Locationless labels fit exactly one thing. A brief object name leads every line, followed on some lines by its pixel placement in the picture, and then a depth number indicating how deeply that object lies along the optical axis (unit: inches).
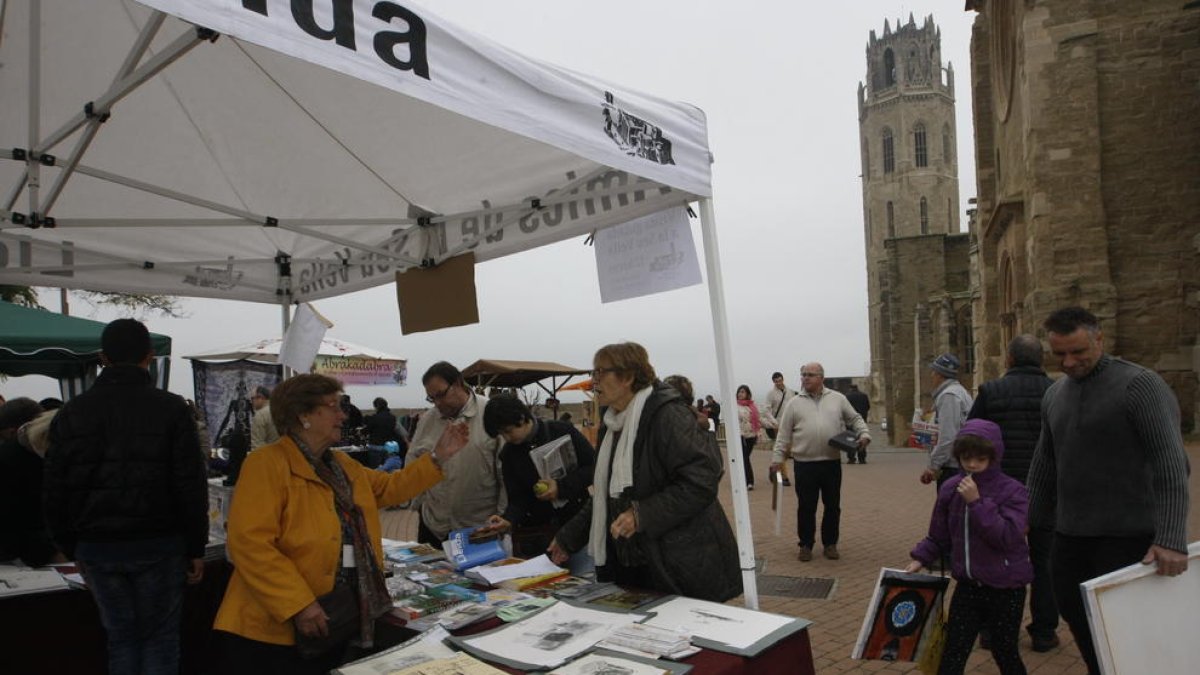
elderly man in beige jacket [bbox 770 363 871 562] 284.0
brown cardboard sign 193.3
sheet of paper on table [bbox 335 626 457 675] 91.4
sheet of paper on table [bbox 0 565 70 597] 136.2
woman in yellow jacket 97.2
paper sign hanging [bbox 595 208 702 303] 155.0
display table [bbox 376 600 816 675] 92.3
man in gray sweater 118.6
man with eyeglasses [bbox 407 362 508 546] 168.2
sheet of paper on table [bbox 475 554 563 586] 132.6
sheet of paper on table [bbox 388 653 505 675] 89.7
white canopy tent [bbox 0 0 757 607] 100.7
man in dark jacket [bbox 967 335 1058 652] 181.5
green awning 299.0
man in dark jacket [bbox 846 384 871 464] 779.0
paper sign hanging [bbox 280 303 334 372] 237.8
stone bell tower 2913.4
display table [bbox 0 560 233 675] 139.0
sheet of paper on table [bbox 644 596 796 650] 100.3
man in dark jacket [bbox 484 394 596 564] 158.9
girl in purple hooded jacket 136.0
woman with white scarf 120.1
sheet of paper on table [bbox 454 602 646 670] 94.7
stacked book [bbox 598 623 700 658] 94.9
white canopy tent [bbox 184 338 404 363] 498.3
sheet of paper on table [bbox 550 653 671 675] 88.8
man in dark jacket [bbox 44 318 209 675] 120.2
